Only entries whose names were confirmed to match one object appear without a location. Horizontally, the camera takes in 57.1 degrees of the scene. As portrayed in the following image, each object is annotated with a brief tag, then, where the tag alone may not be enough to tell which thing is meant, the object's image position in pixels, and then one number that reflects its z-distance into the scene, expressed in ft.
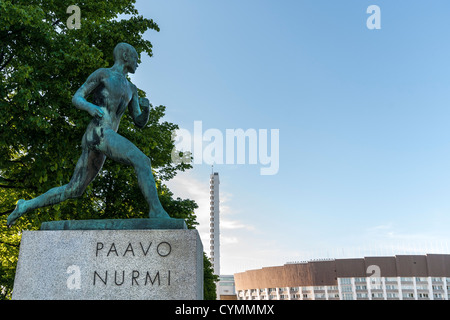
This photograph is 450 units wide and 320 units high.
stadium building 287.89
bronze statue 16.80
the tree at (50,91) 36.60
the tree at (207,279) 100.30
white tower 496.64
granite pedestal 15.33
